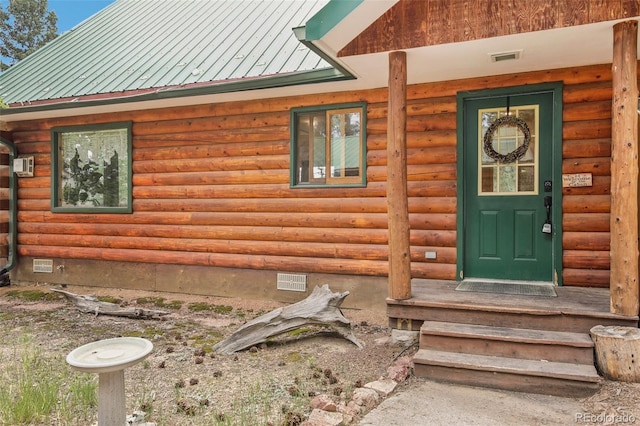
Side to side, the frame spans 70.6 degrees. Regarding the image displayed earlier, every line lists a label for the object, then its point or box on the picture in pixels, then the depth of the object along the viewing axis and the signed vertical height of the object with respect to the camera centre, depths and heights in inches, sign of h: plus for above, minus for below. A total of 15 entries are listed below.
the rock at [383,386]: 136.7 -53.4
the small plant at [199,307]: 246.7 -51.3
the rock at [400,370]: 146.7 -52.2
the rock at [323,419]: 111.3 -51.8
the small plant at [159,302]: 254.7 -51.1
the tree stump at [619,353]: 135.5 -42.6
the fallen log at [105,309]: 229.1 -49.1
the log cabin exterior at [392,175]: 161.6 +19.7
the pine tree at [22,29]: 986.7 +415.9
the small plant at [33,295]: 276.8 -50.9
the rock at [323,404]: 121.1 -51.6
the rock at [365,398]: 126.9 -52.9
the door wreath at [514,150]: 204.1 +34.3
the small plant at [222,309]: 239.9 -51.4
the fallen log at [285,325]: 180.5 -44.9
